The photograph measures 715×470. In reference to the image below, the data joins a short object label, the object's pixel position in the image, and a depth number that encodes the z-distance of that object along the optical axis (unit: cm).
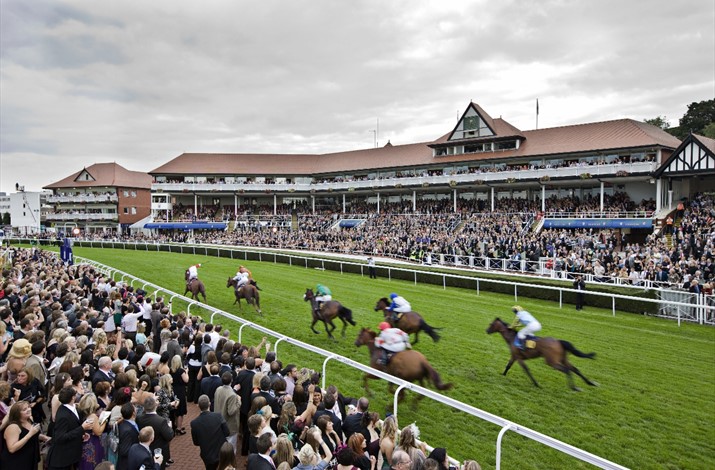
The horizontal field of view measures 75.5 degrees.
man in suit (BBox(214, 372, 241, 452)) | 500
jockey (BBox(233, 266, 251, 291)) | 1316
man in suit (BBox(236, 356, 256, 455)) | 542
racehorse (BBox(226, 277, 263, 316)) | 1284
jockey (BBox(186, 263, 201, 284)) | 1385
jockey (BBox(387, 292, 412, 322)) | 911
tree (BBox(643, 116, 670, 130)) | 5528
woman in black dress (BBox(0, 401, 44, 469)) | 382
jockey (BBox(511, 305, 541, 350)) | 757
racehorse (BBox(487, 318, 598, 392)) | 735
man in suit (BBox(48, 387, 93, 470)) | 396
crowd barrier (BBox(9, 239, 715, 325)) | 1289
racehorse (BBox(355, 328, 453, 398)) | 648
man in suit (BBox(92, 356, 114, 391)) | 510
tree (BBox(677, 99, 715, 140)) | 4666
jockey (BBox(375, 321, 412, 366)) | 689
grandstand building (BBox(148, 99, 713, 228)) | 2909
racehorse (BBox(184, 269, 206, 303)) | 1335
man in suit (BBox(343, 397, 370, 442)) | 447
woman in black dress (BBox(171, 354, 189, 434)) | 575
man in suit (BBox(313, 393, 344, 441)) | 443
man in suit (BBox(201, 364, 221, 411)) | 530
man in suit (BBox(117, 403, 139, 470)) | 387
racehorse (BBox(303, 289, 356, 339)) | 1015
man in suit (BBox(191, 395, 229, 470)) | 437
